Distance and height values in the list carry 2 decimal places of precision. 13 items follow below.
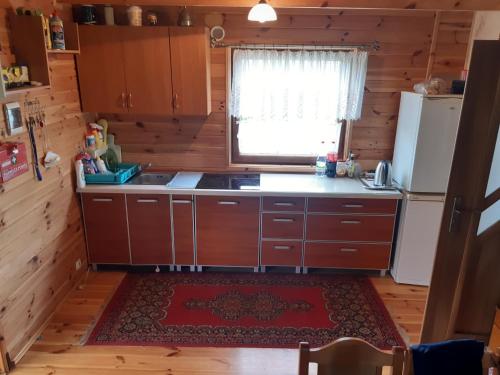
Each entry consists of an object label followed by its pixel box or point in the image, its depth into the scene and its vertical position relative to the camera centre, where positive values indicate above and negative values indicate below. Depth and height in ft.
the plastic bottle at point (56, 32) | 8.71 +0.81
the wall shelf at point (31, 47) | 7.70 +0.42
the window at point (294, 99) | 11.07 -0.73
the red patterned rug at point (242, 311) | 8.68 -5.65
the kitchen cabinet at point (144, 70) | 10.08 +0.01
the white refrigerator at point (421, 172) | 9.56 -2.45
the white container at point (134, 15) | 10.18 +1.39
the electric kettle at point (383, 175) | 10.66 -2.67
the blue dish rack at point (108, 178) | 10.60 -2.84
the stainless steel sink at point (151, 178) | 11.19 -3.08
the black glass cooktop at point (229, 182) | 10.68 -3.04
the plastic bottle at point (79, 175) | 10.23 -2.68
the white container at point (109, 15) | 10.33 +1.40
